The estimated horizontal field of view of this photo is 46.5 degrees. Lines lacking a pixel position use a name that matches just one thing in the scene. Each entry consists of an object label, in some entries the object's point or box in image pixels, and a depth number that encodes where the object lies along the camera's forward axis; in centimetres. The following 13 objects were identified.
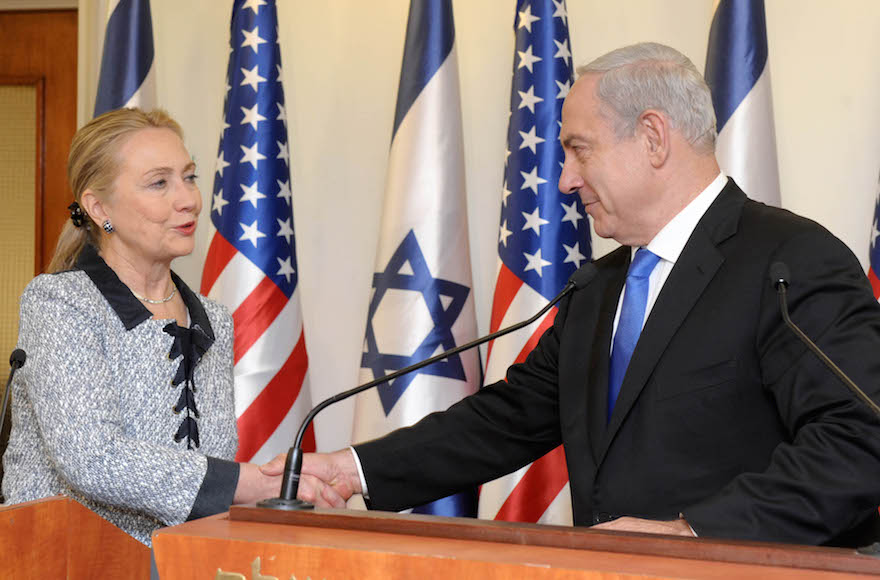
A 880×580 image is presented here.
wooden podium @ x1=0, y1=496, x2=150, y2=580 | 158
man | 170
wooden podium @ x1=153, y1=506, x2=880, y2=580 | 120
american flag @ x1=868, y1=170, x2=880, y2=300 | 306
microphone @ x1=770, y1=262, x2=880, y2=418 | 145
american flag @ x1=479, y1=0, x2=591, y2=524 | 324
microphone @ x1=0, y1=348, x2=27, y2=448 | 189
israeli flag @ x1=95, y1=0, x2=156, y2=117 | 371
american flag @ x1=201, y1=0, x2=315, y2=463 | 348
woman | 206
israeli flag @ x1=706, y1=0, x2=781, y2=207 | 320
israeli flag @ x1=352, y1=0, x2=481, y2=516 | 334
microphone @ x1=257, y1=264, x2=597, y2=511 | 157
